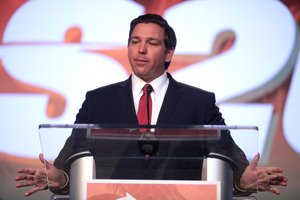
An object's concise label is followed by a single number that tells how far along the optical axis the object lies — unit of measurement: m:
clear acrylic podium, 2.84
